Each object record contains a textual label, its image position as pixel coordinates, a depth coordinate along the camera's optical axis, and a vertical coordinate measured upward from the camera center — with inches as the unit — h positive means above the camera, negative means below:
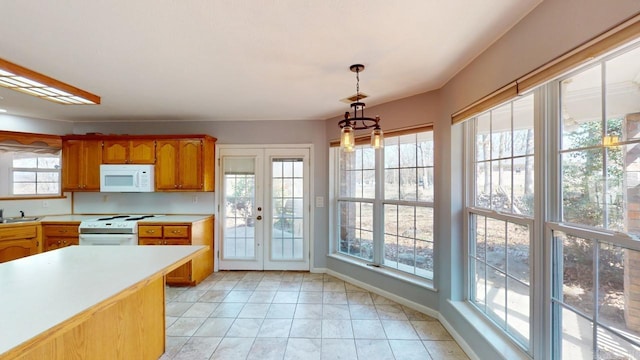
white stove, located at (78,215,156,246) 141.7 -26.7
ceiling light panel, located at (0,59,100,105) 83.7 +33.1
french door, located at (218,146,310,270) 169.8 -17.3
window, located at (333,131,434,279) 120.4 -11.3
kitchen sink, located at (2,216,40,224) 145.0 -20.3
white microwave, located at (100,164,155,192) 156.0 +2.0
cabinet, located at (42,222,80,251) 147.6 -27.6
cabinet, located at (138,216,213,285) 144.6 -29.4
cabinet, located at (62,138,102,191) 159.8 +12.5
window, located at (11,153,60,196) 154.4 +4.4
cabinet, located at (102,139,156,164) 158.4 +16.9
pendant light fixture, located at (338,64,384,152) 79.4 +12.7
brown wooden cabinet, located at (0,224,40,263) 137.0 -30.3
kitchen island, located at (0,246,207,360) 41.4 -21.3
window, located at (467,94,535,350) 69.1 -10.0
